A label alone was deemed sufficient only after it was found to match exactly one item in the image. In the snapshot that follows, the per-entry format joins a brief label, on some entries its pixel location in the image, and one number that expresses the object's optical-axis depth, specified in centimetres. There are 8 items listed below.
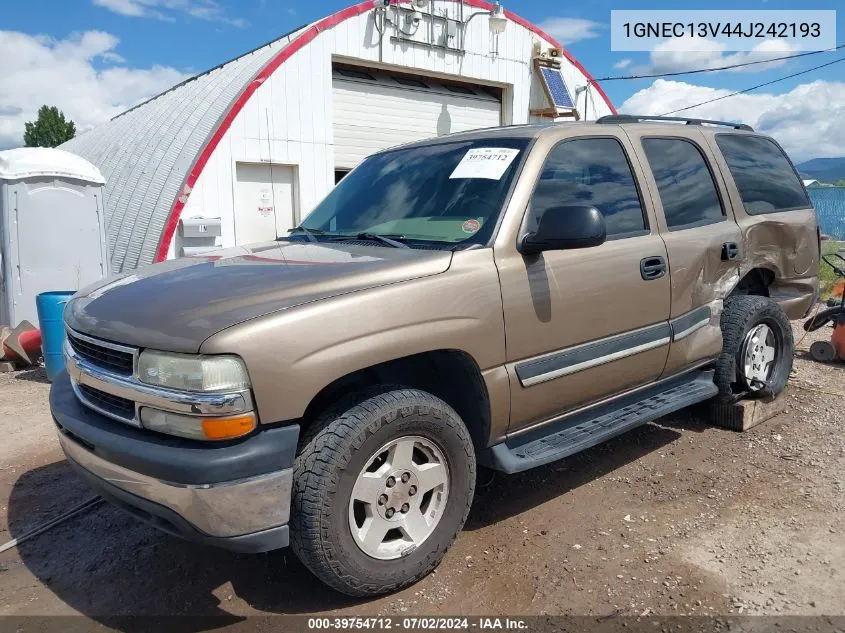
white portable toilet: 776
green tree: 4781
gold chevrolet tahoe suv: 240
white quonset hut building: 1028
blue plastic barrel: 642
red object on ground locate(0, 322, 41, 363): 720
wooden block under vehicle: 464
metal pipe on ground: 349
